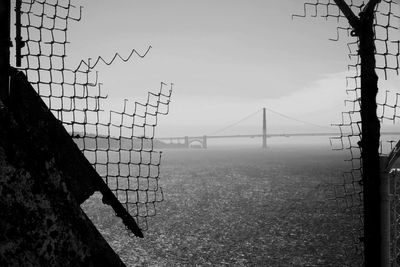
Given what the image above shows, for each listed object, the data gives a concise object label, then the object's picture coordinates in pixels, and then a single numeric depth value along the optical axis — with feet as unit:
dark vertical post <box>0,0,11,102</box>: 5.17
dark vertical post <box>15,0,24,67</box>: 6.14
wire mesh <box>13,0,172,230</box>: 6.68
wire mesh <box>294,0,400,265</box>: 7.80
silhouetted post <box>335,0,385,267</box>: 7.48
